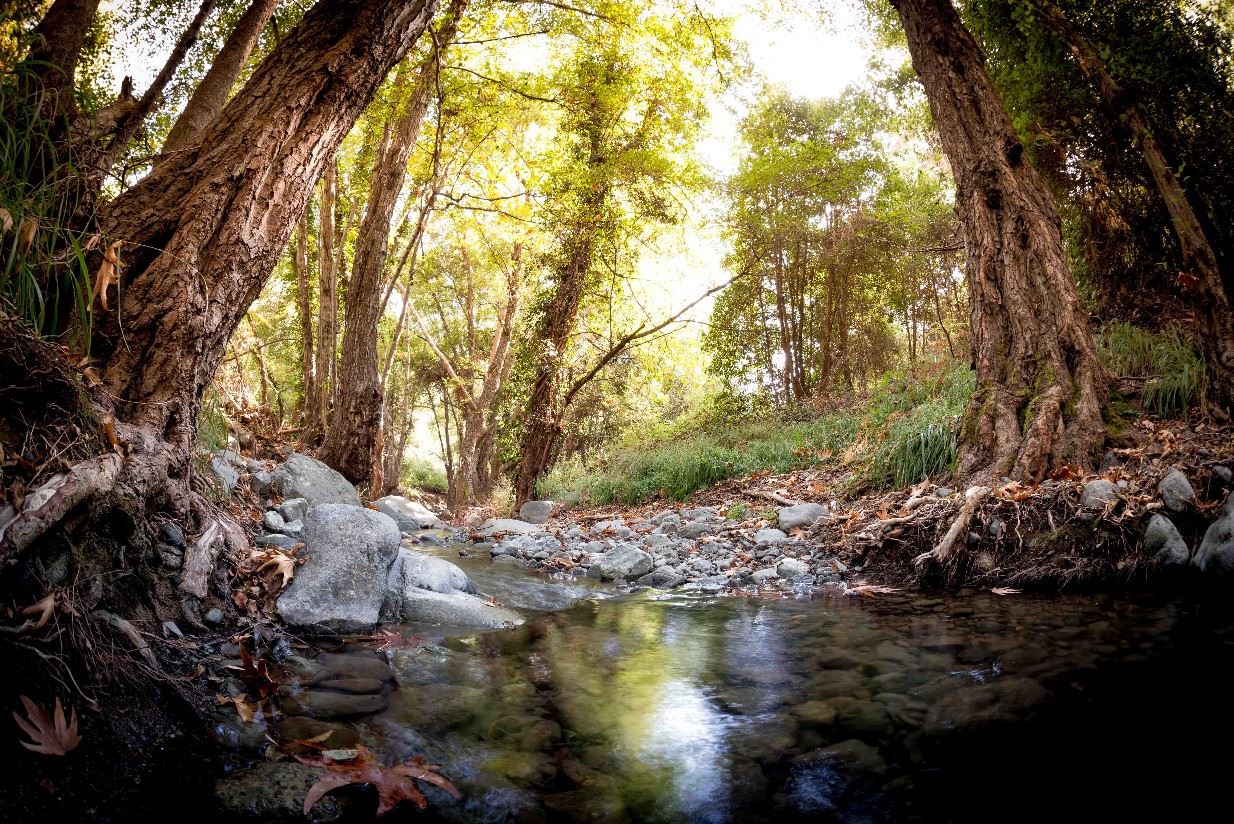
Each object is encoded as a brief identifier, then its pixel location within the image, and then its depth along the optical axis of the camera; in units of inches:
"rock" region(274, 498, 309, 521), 158.5
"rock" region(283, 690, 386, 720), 81.3
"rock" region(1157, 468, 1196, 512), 149.3
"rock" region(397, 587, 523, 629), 138.6
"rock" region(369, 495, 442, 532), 369.8
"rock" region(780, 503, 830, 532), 247.4
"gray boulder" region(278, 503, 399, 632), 115.1
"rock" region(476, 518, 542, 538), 323.6
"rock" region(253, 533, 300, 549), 129.7
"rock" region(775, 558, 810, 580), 196.1
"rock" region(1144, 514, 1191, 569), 144.0
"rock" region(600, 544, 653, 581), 219.6
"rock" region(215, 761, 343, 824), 58.9
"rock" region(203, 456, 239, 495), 136.3
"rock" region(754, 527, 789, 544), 232.5
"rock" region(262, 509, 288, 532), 143.5
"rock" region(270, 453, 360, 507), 196.2
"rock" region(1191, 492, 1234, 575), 133.3
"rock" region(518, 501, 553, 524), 417.8
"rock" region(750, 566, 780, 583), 195.5
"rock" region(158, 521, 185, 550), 89.4
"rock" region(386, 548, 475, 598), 145.3
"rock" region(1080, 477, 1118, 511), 156.9
